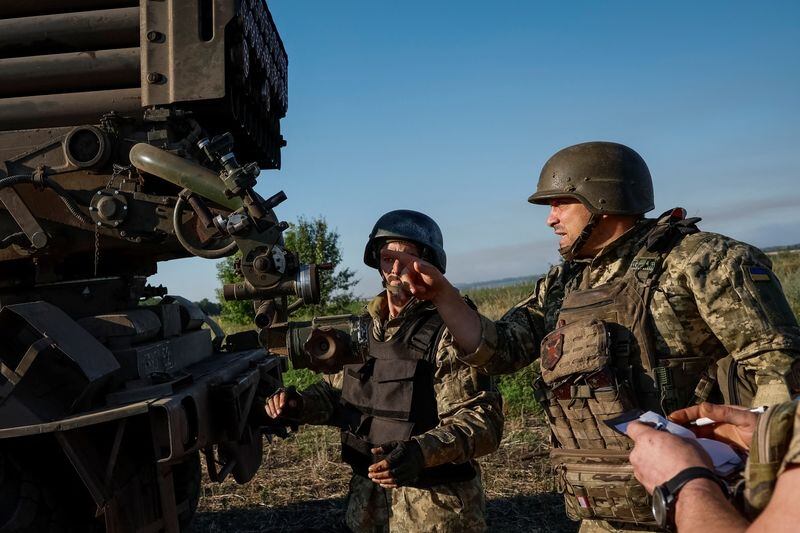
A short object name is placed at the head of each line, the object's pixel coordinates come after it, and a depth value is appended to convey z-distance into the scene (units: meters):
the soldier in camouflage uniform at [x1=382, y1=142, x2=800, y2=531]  2.69
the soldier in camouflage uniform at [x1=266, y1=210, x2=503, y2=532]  3.12
